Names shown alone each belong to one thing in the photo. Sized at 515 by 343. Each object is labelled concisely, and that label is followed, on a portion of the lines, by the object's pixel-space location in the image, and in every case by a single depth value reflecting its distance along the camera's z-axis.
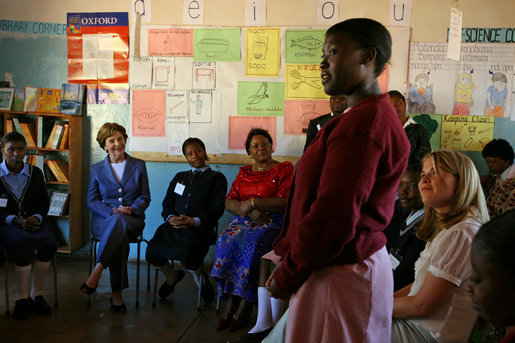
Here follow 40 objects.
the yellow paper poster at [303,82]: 4.46
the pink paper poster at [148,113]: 4.69
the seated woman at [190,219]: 3.51
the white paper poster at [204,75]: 4.59
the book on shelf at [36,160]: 4.55
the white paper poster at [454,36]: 3.43
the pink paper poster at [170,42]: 4.61
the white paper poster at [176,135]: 4.68
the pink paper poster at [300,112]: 4.46
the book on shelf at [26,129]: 4.67
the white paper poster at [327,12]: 4.40
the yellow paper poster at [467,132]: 4.30
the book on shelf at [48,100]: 4.76
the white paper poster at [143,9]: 4.65
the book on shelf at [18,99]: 4.88
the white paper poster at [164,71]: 4.65
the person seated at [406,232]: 2.04
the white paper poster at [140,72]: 4.70
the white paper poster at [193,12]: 4.57
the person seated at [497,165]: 3.97
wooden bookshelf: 4.65
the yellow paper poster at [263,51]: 4.49
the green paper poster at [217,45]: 4.54
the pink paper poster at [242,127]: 4.57
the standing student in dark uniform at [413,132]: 3.76
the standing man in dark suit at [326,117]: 3.79
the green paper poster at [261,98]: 4.53
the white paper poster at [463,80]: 4.27
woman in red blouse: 3.17
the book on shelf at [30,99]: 4.78
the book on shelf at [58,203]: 4.62
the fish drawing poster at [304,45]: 4.43
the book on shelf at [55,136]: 4.64
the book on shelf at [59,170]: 4.69
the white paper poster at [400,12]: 4.32
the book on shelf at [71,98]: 4.74
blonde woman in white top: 1.54
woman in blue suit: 3.50
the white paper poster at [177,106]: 4.65
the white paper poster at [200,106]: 4.62
